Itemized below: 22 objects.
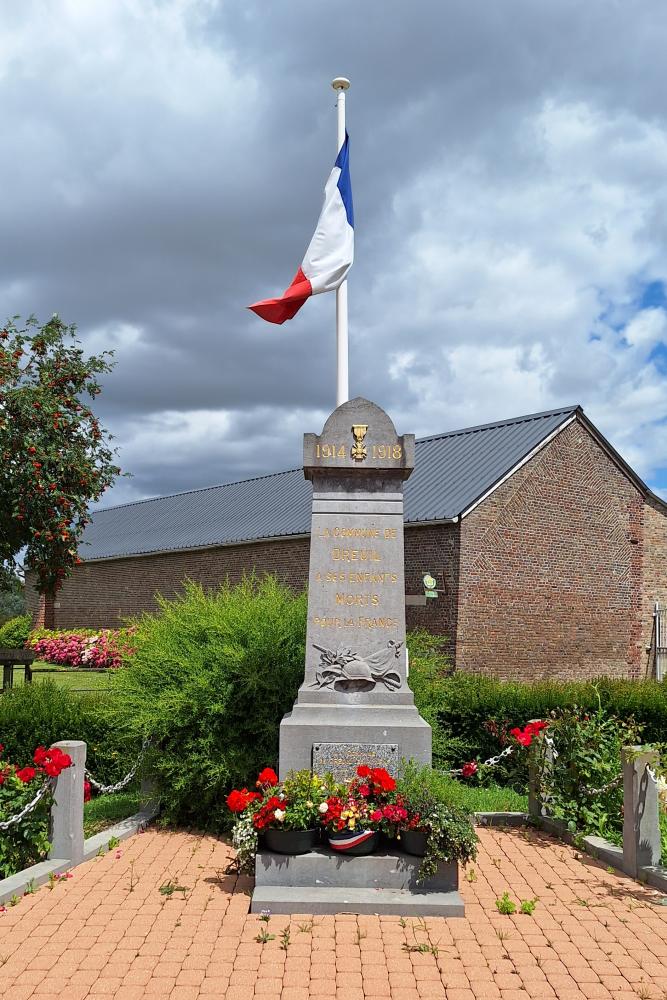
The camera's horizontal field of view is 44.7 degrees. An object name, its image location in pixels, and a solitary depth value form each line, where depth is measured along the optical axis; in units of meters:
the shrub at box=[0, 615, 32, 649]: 25.61
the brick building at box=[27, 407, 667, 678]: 16.58
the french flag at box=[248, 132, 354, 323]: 8.81
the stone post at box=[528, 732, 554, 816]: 7.16
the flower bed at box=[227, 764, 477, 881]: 5.24
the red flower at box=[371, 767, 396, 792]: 5.55
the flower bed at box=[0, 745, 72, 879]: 5.81
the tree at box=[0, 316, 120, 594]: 11.80
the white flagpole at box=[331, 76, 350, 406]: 8.46
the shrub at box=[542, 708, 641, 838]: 6.79
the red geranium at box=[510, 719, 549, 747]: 7.19
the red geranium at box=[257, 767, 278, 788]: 5.73
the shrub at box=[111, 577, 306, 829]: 7.06
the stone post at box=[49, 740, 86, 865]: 6.00
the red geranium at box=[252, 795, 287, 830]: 5.42
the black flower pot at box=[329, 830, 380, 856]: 5.34
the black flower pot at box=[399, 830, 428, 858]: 5.32
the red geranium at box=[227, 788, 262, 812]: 5.49
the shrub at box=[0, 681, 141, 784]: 8.37
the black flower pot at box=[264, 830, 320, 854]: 5.35
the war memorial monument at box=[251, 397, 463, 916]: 6.11
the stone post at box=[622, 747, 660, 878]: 5.86
